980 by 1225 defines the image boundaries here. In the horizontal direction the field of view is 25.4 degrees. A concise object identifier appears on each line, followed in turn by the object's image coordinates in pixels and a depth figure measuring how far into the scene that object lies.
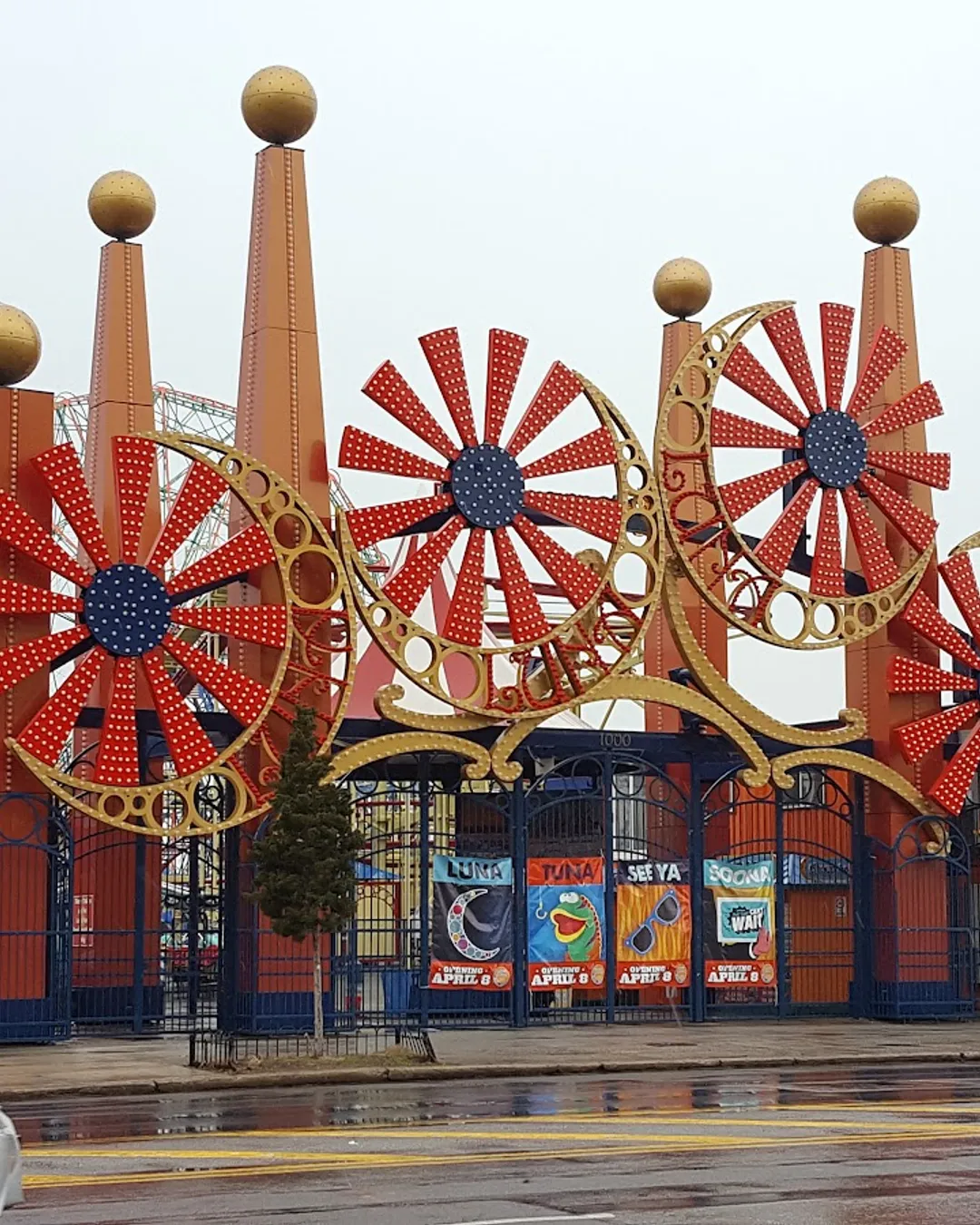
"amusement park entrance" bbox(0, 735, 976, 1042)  31.95
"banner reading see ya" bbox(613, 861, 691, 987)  35.28
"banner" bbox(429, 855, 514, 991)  33.72
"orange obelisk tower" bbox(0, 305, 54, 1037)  30.45
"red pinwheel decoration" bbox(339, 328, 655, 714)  32.97
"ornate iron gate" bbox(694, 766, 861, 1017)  36.88
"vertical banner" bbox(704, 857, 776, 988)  36.22
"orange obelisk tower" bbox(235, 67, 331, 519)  33.31
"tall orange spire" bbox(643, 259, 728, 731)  41.94
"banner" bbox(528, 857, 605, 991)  34.41
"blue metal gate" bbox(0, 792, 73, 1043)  30.39
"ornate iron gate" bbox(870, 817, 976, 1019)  37.72
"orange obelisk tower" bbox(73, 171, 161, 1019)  36.59
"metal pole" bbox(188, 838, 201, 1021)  33.31
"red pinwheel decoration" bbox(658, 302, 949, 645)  36.09
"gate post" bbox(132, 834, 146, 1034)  32.06
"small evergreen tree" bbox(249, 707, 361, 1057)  27.66
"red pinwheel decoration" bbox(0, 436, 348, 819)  30.08
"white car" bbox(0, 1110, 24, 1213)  10.27
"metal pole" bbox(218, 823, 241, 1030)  32.25
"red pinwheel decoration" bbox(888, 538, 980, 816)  37.75
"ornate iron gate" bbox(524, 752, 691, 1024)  34.88
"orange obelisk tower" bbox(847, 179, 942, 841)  38.19
